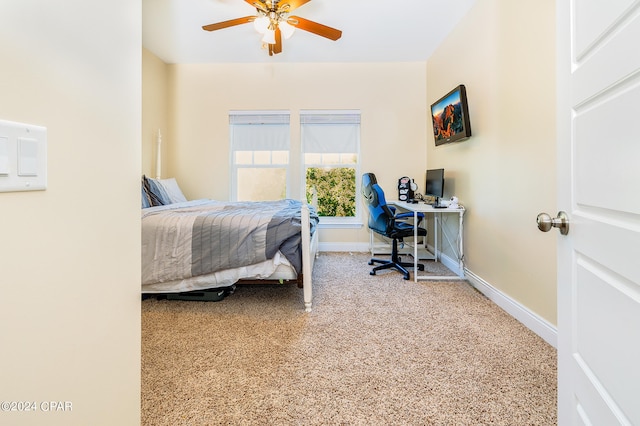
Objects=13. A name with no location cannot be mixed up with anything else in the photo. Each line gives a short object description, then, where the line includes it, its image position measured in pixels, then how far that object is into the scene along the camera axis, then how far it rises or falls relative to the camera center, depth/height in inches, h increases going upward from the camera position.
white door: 19.2 +0.3
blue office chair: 120.0 -5.0
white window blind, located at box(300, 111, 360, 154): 163.0 +48.8
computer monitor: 124.6 +14.0
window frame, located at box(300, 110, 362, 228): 162.9 +32.7
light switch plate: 17.5 +3.8
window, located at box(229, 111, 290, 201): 164.2 +35.2
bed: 84.2 -11.3
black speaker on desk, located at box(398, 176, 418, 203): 152.8 +13.4
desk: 113.3 -12.1
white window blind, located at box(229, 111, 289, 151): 163.9 +49.0
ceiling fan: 90.8 +67.6
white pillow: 134.1 +11.7
